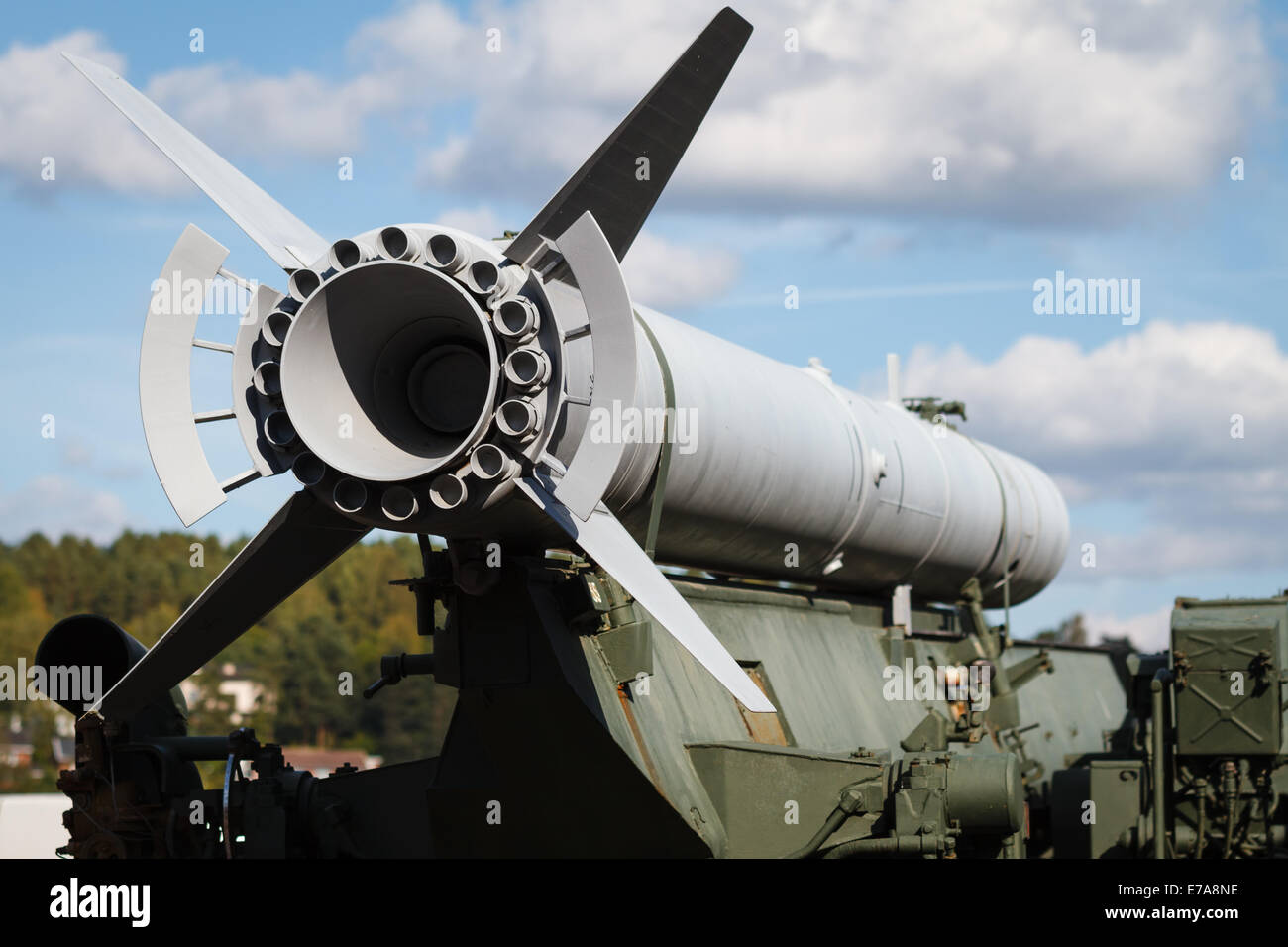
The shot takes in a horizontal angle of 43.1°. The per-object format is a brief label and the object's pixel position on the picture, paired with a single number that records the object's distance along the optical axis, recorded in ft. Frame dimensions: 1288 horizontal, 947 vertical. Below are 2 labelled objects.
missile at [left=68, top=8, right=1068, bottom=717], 22.80
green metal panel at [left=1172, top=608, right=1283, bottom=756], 39.68
